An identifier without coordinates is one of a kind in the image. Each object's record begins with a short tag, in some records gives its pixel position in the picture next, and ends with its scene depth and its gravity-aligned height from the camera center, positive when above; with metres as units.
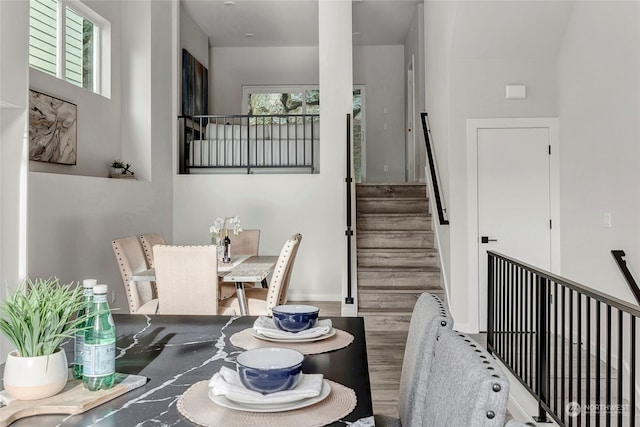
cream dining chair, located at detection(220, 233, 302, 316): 3.51 -0.55
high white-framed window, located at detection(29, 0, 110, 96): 4.30 +1.70
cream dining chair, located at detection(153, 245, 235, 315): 3.19 -0.42
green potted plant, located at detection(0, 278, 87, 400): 1.10 -0.30
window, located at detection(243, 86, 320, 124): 9.40 +2.26
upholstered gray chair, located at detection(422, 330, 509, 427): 0.79 -0.31
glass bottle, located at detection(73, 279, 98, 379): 1.24 -0.31
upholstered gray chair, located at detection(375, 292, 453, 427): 1.31 -0.40
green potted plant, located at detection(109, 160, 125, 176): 5.37 +0.53
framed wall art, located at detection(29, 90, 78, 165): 4.12 +0.78
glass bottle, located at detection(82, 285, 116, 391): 1.16 -0.32
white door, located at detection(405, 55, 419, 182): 7.90 +1.39
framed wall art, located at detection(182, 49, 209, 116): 7.18 +2.07
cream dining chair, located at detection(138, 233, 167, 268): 4.36 -0.27
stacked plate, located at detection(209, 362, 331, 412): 1.06 -0.40
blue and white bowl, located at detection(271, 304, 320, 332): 1.63 -0.35
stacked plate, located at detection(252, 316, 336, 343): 1.58 -0.40
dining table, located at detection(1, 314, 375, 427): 1.04 -0.43
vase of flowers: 4.14 -0.21
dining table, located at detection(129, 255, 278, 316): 3.43 -0.43
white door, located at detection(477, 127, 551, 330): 4.86 +0.19
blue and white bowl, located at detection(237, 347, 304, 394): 1.08 -0.36
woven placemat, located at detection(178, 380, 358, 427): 1.00 -0.43
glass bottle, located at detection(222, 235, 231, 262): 4.13 -0.30
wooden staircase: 4.12 -0.58
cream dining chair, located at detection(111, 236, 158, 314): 3.70 -0.46
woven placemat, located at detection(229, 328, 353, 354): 1.52 -0.42
